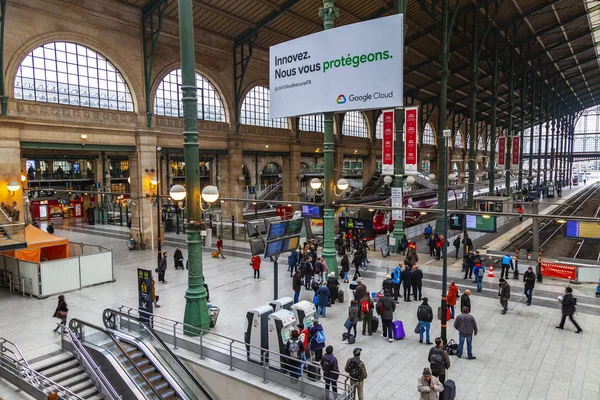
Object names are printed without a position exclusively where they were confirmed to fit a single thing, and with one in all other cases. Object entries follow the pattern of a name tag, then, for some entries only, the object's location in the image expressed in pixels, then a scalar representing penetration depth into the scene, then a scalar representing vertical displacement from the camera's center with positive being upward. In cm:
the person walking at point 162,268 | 1802 -399
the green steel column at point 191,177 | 1042 +1
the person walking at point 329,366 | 860 -402
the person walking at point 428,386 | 774 -402
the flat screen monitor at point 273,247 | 1273 -226
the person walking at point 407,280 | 1527 -395
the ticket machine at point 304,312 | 1082 -363
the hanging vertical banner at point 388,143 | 2384 +190
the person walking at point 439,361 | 878 -402
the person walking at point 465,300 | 1161 -360
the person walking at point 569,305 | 1221 -398
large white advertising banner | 1123 +322
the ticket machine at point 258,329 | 1006 -378
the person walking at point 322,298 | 1340 -403
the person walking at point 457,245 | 2316 -402
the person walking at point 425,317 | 1109 -389
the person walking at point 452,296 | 1295 -385
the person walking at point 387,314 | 1165 -395
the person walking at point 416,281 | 1516 -397
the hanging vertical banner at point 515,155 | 4409 +202
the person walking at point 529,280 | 1451 -379
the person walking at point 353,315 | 1139 -390
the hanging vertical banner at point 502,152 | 4772 +260
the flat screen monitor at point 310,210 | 2261 -195
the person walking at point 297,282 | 1455 -378
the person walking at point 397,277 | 1558 -394
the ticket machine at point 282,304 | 1068 -339
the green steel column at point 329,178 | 1376 -8
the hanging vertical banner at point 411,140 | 2281 +195
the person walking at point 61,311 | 1271 -415
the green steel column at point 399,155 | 2414 +120
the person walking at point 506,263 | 1754 -384
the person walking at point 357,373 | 826 -400
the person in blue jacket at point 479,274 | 1636 -401
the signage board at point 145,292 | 1233 -349
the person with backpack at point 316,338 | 1016 -403
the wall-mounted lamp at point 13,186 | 1989 -32
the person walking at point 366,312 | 1192 -404
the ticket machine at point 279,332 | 963 -369
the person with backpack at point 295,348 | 929 -392
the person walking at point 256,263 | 1841 -390
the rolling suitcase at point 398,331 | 1196 -456
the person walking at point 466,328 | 1039 -392
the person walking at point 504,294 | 1377 -405
